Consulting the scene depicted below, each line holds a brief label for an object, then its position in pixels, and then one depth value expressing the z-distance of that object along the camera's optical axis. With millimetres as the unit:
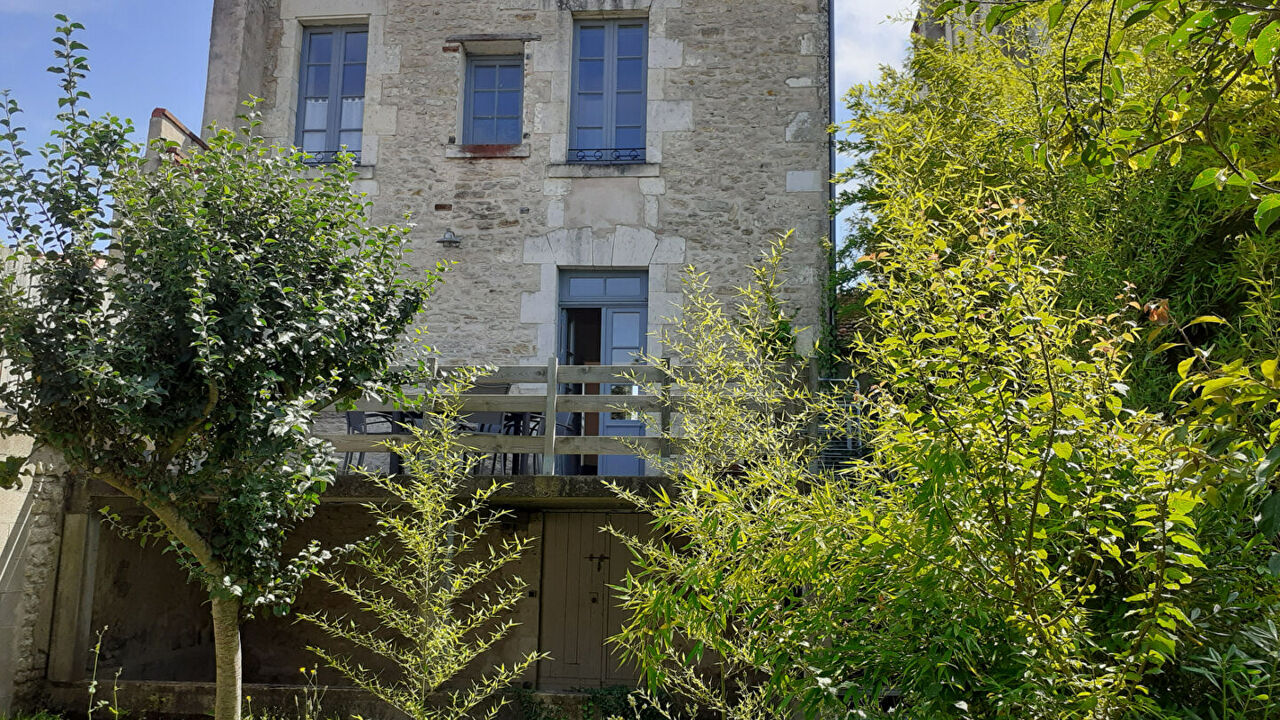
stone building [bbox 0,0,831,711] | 7930
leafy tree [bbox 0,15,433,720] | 4570
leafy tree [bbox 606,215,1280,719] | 2451
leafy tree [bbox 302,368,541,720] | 4547
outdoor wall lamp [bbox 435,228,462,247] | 8367
